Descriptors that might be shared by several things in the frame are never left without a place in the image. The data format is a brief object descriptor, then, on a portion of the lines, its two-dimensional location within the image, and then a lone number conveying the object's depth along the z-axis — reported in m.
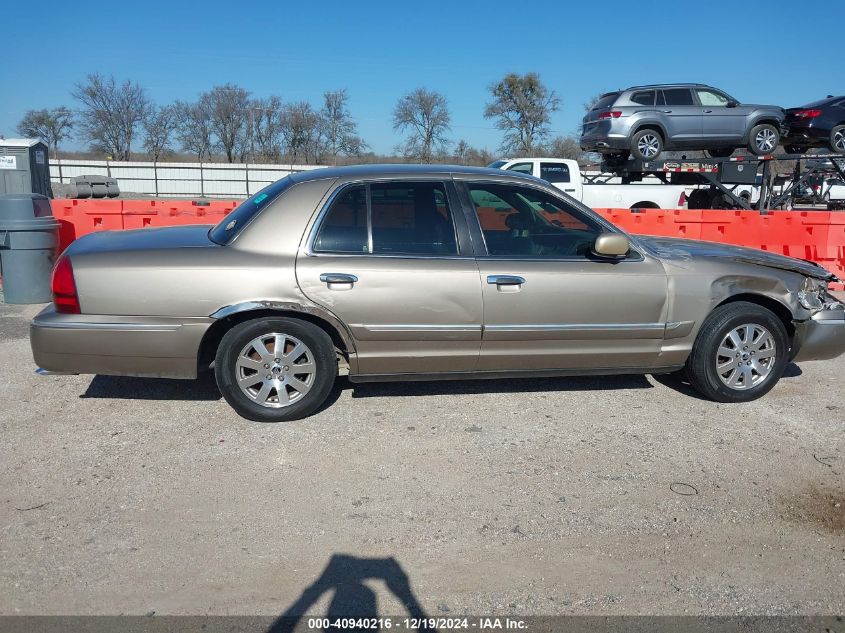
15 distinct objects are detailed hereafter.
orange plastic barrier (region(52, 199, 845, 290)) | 8.95
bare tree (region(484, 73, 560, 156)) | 50.22
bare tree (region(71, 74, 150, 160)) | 51.06
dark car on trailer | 15.29
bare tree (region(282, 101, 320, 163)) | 53.53
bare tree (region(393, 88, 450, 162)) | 51.97
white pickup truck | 15.62
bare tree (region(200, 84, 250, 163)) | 52.38
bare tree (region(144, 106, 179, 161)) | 52.38
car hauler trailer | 15.07
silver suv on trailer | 14.83
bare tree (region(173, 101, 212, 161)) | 52.78
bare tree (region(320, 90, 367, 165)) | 53.41
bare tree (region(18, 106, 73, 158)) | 51.78
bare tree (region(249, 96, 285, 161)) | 53.41
